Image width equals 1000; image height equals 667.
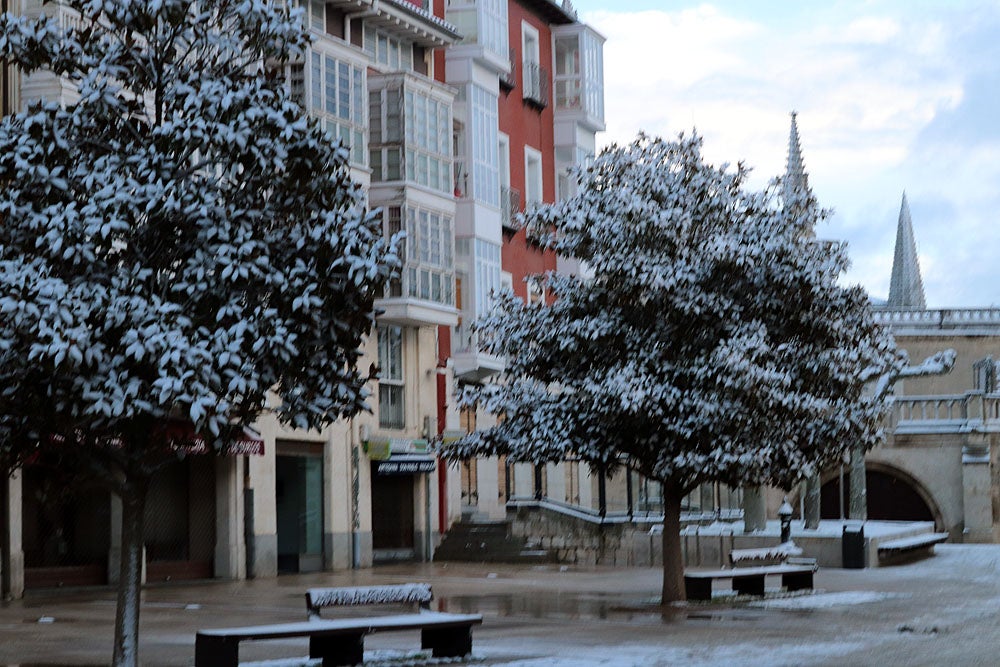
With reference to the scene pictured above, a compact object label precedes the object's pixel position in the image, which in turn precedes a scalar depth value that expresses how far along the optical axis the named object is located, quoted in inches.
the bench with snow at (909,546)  1280.8
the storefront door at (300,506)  1315.2
